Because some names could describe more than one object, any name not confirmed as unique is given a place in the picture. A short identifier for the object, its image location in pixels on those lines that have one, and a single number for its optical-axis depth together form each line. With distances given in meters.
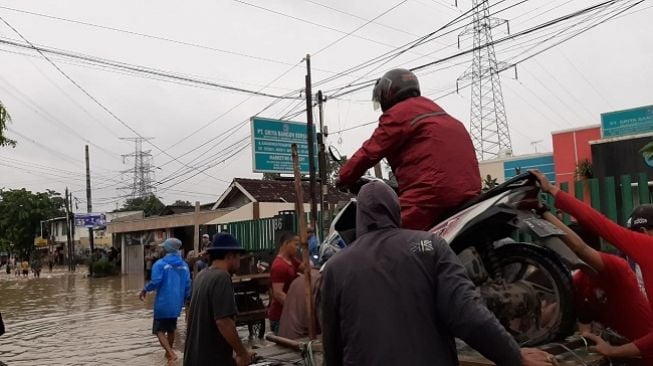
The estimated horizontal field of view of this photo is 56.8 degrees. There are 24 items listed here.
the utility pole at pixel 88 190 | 42.75
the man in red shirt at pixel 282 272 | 6.90
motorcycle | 3.09
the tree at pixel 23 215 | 60.31
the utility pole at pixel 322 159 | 15.52
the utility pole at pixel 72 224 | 47.28
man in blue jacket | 8.64
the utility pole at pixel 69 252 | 45.74
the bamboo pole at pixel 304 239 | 3.80
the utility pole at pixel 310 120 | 17.39
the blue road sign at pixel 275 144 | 19.81
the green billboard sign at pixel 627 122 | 18.30
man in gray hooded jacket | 2.21
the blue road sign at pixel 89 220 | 44.53
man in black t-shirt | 4.39
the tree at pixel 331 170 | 37.79
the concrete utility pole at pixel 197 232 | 14.58
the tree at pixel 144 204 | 69.00
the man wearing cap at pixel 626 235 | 2.87
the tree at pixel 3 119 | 9.24
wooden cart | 9.16
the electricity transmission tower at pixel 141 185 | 66.94
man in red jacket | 3.38
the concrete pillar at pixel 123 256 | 39.69
